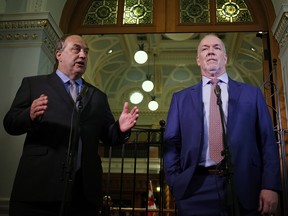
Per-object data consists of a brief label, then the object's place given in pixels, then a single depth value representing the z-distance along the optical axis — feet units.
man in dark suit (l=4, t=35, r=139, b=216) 4.75
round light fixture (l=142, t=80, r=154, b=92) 28.35
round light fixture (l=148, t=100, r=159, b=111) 32.84
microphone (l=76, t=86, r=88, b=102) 4.71
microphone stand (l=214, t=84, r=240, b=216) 4.08
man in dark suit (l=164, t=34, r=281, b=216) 4.98
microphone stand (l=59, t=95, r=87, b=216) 4.17
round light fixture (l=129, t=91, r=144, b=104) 34.82
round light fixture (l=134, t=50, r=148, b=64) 23.48
